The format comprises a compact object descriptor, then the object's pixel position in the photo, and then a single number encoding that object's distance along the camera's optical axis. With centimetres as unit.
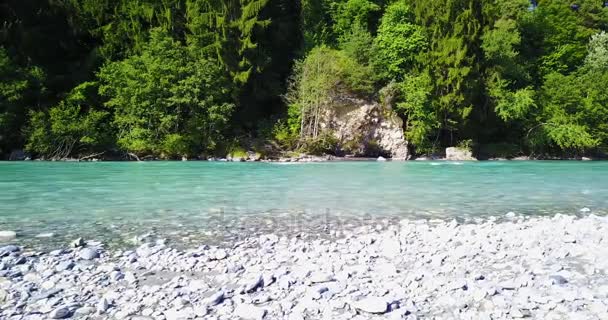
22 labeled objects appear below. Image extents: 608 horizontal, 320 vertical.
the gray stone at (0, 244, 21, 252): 513
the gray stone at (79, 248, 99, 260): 499
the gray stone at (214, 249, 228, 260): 506
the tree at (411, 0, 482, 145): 3183
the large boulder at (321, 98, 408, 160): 3102
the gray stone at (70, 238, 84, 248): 550
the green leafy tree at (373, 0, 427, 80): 3250
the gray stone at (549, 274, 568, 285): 415
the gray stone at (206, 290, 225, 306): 375
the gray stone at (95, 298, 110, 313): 356
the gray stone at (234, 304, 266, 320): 349
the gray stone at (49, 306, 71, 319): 343
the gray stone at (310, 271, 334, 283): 429
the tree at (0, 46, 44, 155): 2536
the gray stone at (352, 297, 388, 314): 356
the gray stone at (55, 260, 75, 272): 455
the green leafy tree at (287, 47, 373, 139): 3066
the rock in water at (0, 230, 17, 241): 585
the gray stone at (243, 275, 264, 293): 405
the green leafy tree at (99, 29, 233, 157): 2741
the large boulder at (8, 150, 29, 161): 2592
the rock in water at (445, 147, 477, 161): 3117
